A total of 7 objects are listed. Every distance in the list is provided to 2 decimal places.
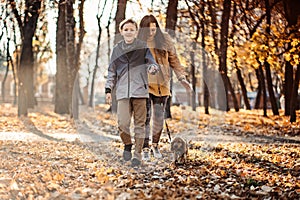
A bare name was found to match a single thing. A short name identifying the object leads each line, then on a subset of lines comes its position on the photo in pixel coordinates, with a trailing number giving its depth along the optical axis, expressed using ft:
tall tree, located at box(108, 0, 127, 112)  48.44
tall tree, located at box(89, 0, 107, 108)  85.00
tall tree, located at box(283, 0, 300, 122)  44.09
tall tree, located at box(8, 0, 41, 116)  54.13
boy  20.85
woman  22.47
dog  21.53
